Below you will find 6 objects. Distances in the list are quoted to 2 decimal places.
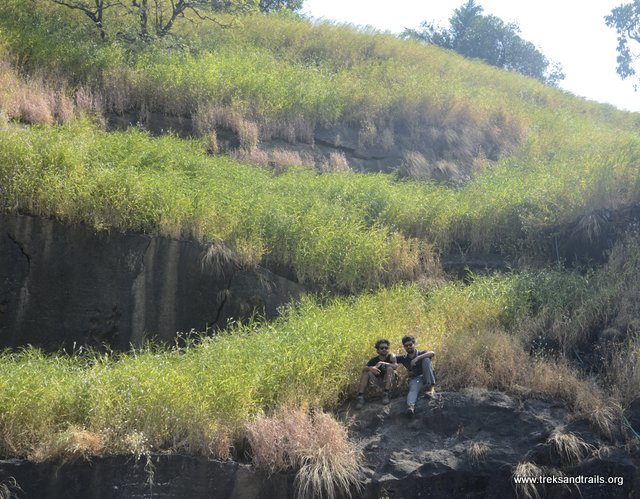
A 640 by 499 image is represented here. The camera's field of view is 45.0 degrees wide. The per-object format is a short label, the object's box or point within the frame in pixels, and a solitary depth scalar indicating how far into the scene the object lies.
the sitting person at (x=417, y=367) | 10.07
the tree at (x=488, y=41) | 45.09
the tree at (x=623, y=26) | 27.20
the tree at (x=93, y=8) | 20.55
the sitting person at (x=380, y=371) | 10.11
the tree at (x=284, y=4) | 34.16
